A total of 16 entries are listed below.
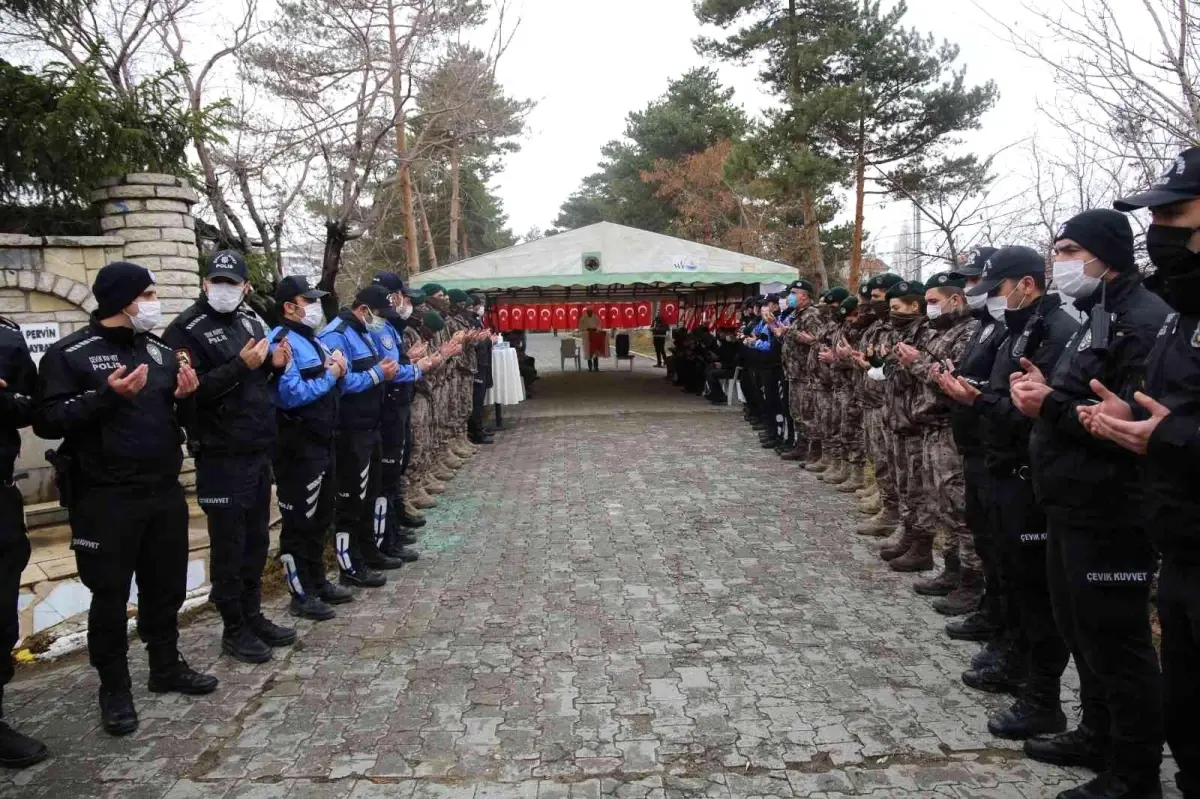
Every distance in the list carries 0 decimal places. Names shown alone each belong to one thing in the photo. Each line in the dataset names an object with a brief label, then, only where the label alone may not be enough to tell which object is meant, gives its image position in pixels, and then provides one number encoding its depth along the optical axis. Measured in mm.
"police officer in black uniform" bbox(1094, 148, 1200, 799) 2281
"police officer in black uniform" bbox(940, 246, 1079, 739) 3518
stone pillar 7512
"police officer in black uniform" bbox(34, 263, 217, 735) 3596
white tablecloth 12900
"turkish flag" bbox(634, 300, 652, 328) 17978
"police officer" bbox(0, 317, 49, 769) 3461
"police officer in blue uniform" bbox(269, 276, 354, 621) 4785
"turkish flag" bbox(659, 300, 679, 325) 19547
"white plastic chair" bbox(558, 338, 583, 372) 24484
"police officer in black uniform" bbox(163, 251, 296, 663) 4234
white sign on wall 6977
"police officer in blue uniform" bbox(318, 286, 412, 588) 5473
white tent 14211
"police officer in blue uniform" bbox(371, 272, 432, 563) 6234
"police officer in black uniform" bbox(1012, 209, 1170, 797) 2822
